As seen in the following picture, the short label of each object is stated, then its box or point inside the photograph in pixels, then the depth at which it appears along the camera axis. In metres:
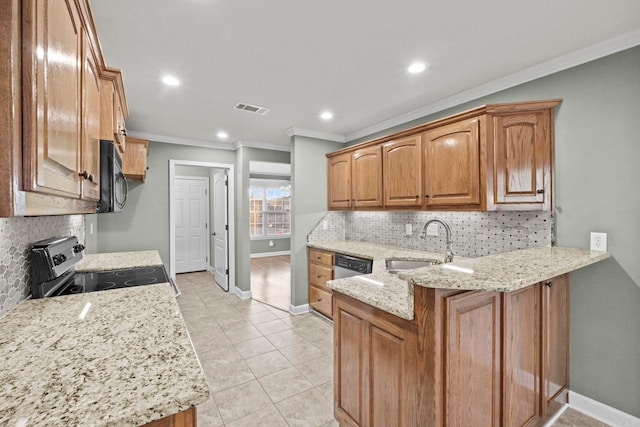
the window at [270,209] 8.54
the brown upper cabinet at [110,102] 1.65
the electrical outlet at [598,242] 1.90
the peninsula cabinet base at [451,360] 1.20
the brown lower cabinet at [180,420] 0.69
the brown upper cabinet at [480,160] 2.12
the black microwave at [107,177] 1.46
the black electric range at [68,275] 1.47
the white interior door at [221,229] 4.82
